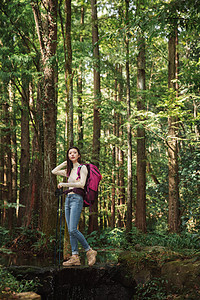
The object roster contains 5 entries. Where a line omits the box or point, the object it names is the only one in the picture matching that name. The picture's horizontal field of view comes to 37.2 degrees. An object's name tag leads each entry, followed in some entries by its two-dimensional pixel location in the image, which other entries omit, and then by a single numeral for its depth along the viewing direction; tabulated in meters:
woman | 6.00
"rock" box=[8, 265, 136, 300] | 6.52
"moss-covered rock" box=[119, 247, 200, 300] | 5.73
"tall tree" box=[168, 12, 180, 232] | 12.75
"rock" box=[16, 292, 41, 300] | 4.20
